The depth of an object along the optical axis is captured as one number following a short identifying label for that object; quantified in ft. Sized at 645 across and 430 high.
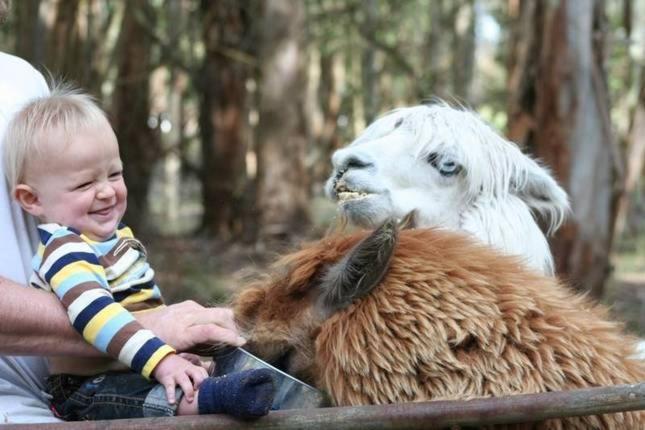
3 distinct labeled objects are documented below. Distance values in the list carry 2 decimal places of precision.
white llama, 21.34
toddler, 14.51
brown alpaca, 12.97
